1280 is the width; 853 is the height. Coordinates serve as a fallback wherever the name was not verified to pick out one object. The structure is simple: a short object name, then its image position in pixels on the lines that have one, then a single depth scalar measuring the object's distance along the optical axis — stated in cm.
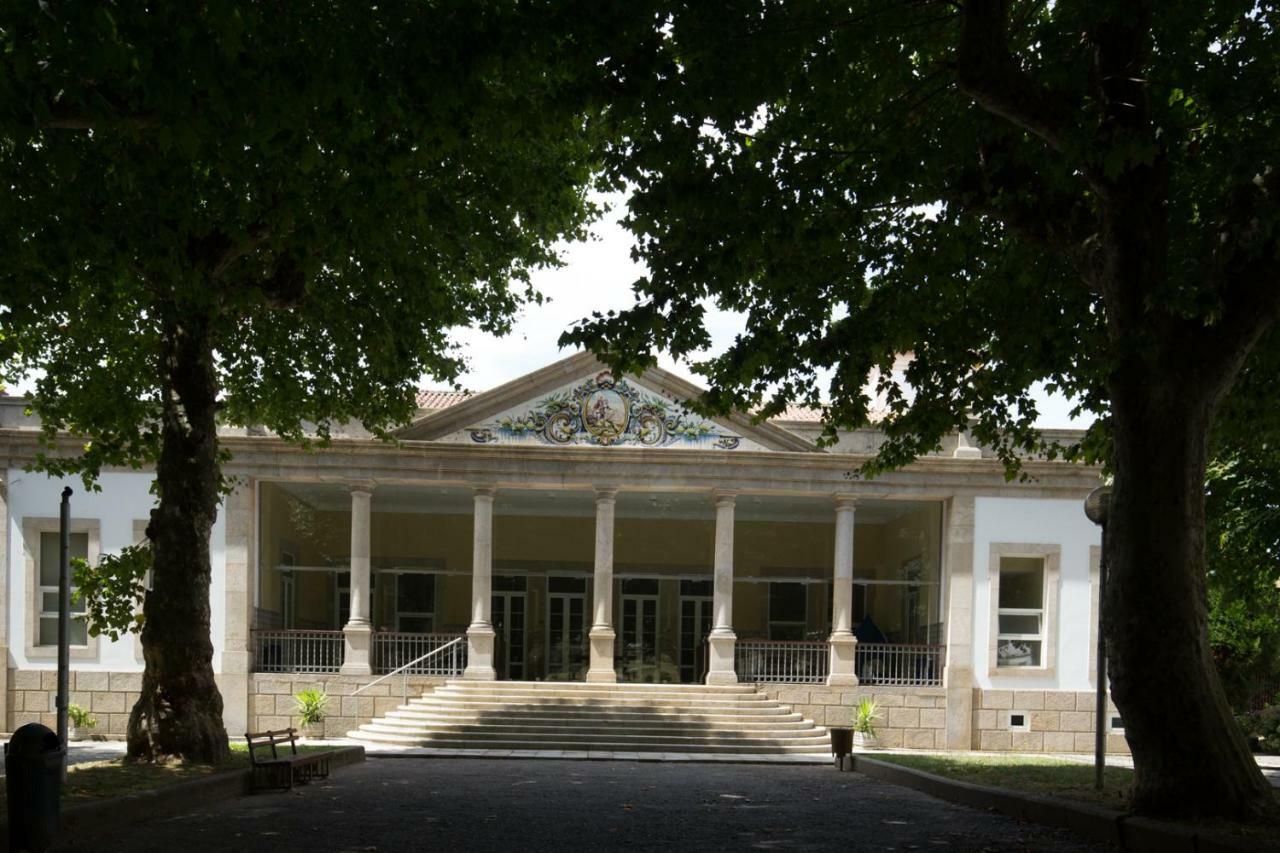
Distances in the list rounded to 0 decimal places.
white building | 2527
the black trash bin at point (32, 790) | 897
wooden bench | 1442
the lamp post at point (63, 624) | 1182
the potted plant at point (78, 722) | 2455
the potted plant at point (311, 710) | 2489
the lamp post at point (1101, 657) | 1299
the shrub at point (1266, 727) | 2573
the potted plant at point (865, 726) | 2533
